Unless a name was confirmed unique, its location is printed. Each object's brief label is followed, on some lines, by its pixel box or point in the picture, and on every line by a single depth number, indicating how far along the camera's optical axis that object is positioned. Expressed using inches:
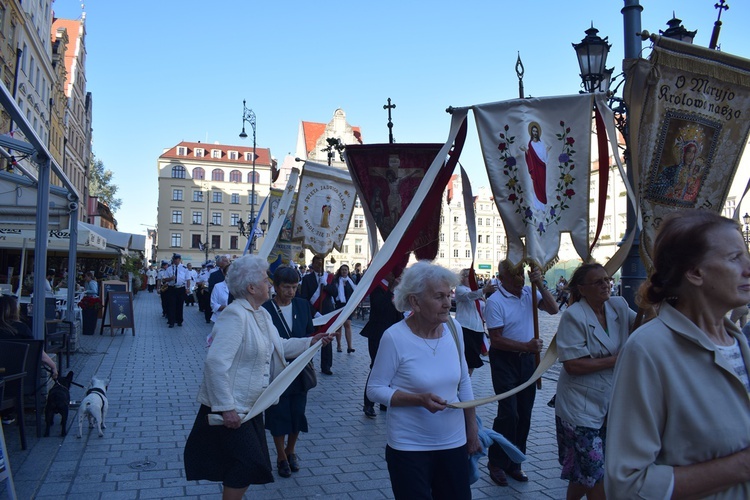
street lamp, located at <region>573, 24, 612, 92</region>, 290.4
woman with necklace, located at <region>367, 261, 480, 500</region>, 122.0
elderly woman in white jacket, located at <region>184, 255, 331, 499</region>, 140.8
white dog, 245.6
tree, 3070.9
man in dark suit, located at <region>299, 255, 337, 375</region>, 410.3
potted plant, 623.5
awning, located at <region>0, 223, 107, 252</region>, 495.8
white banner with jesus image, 157.3
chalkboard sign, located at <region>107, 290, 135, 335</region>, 616.4
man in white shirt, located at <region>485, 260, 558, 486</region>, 200.1
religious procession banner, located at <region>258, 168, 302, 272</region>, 303.3
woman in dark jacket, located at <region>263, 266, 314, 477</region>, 207.8
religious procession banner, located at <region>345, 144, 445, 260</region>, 223.9
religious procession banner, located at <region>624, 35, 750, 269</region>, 144.4
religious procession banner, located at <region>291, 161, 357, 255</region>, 304.3
